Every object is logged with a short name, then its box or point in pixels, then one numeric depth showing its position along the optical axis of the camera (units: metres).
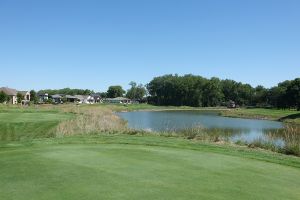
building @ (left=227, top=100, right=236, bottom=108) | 163.05
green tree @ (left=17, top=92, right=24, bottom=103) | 129.23
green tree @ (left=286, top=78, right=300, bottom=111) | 100.88
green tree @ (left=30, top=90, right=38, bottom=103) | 140.11
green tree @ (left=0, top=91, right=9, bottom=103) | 96.97
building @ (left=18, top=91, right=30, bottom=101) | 150.21
